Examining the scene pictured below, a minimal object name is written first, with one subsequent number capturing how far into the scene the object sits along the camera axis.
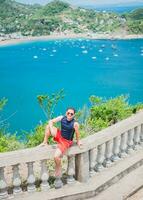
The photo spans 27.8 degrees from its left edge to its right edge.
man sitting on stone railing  3.76
